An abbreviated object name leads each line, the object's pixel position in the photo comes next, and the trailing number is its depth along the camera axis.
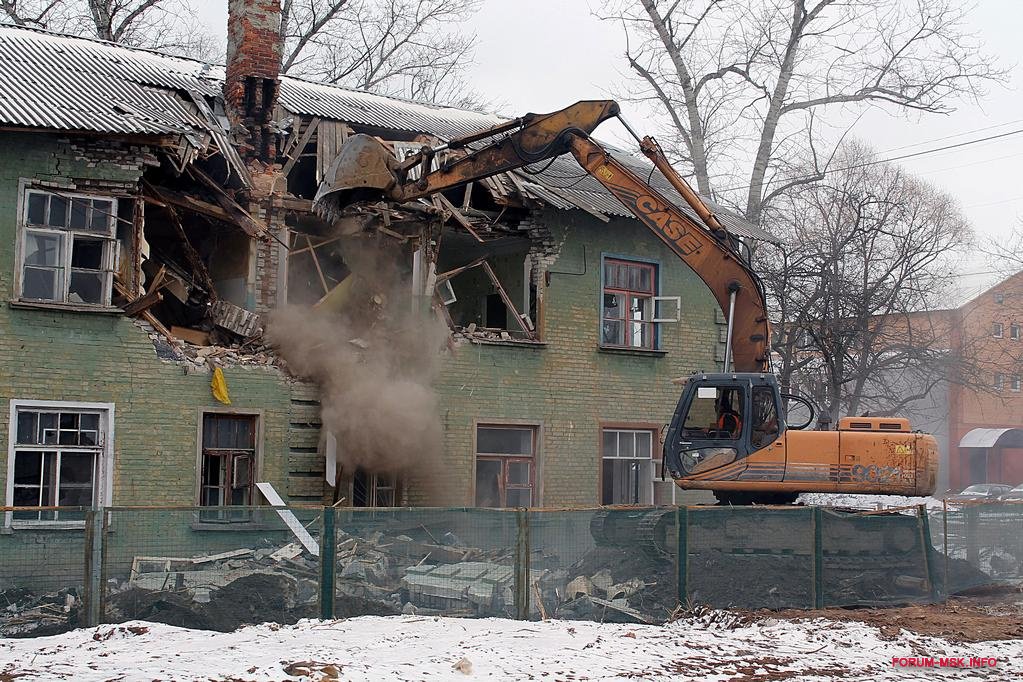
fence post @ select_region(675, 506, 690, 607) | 12.48
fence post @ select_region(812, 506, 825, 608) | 13.27
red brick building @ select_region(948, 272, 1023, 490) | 47.78
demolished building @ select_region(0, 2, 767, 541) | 14.26
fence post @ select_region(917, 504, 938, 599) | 13.89
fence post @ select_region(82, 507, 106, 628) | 10.48
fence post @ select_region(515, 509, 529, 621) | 11.76
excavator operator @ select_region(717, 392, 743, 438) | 14.26
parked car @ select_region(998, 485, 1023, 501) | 39.94
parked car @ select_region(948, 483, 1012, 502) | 40.94
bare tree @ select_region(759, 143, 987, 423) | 30.53
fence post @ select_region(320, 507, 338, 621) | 11.14
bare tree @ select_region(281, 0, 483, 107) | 33.75
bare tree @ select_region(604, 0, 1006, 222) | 33.88
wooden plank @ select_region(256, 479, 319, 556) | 11.16
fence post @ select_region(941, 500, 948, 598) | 14.08
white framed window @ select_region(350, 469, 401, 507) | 17.00
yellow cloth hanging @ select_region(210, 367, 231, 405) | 15.19
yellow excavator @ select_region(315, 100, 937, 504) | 13.94
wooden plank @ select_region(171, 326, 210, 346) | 15.66
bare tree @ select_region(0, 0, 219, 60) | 28.98
